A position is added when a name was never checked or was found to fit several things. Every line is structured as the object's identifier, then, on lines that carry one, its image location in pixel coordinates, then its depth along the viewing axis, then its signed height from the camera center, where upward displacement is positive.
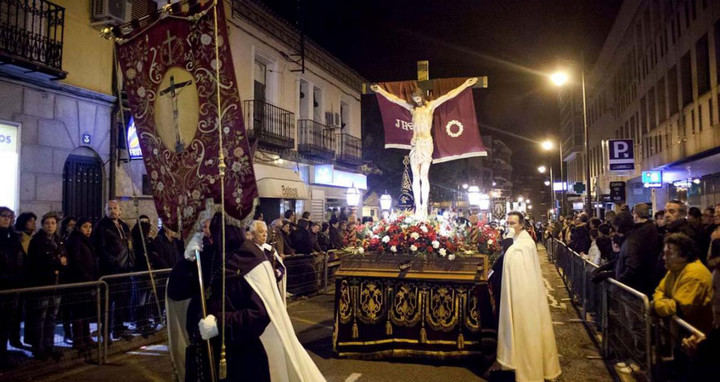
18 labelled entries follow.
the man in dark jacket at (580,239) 13.19 -0.66
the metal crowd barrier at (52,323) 6.15 -1.36
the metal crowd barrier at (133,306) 7.32 -1.34
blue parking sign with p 19.05 +2.18
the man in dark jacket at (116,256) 7.57 -0.59
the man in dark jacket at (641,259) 6.33 -0.56
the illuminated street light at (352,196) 22.41 +0.86
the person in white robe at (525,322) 5.91 -1.26
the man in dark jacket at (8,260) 6.16 -0.55
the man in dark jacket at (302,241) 12.71 -0.61
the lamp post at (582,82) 18.03 +4.76
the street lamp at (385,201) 23.70 +0.67
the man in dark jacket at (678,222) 7.19 -0.13
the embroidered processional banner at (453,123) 8.26 +1.48
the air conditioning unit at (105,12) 11.45 +4.63
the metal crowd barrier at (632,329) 4.62 -1.30
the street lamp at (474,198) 27.36 +0.87
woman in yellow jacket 4.58 -0.67
